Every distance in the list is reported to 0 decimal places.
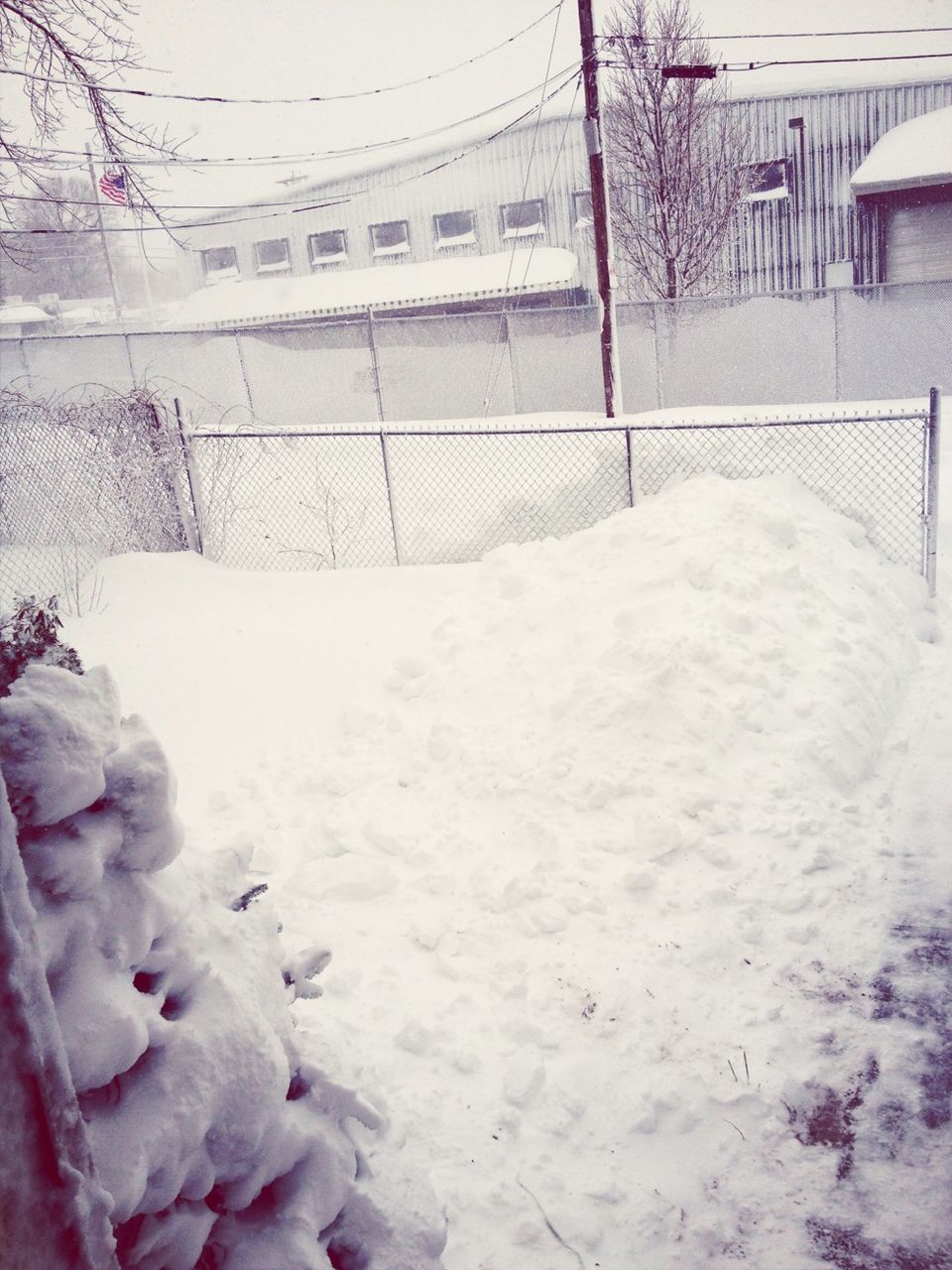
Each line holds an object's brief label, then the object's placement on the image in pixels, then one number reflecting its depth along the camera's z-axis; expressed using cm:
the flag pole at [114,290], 3039
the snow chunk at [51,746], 176
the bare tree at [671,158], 1861
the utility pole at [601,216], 1266
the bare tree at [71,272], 3781
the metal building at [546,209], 2223
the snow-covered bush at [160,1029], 177
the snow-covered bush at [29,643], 199
